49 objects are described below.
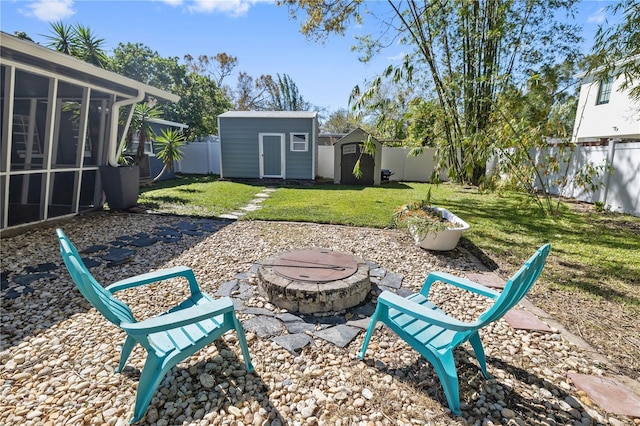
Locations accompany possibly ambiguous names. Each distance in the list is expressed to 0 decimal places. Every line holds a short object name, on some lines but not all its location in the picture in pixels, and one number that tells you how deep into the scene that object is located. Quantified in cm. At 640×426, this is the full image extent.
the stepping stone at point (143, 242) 440
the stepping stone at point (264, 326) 235
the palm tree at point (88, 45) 899
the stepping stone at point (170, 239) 463
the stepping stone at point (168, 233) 491
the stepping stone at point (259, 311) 261
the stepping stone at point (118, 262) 365
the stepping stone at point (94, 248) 406
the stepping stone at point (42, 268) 336
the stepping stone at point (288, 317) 252
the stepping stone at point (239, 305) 269
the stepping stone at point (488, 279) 334
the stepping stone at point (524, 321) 249
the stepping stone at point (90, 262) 361
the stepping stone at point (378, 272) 345
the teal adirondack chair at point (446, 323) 152
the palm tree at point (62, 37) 877
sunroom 418
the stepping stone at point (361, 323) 246
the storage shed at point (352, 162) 1247
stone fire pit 260
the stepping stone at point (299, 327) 238
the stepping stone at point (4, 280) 295
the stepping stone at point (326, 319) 251
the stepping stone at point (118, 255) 380
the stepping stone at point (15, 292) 277
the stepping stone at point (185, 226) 534
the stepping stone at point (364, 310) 264
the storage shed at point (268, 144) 1220
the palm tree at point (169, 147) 1027
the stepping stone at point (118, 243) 433
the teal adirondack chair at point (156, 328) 146
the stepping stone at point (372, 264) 370
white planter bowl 409
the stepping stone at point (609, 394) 167
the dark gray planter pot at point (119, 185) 605
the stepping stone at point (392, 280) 324
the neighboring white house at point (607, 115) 1098
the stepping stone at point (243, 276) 332
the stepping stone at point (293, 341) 217
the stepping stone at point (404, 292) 304
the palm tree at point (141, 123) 918
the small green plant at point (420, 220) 416
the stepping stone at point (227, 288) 297
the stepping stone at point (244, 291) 292
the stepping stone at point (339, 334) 225
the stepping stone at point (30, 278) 306
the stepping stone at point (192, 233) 500
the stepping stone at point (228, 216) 620
